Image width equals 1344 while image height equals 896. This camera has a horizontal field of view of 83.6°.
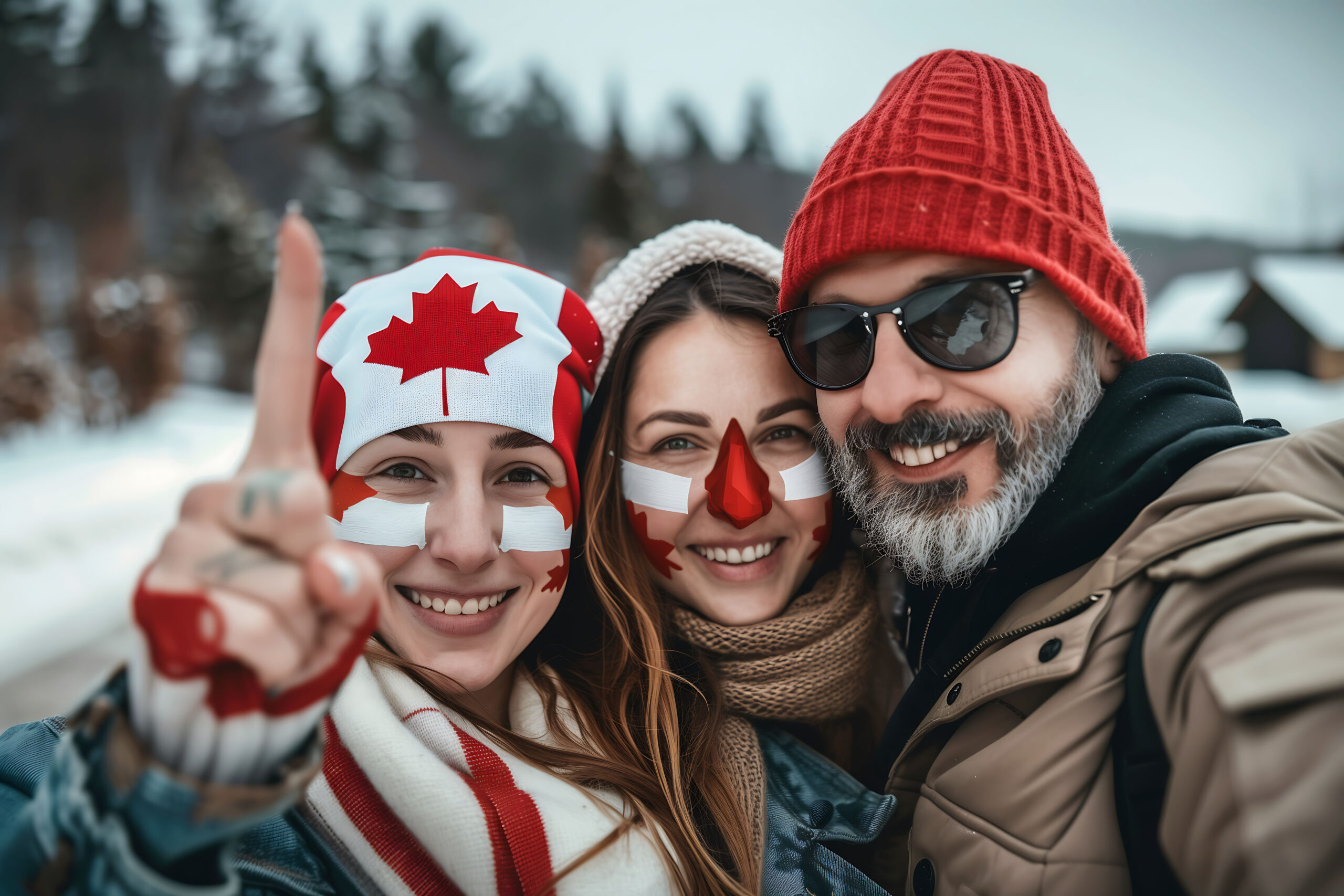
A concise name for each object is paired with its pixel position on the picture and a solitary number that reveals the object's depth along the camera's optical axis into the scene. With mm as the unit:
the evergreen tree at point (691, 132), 37312
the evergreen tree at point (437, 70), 40094
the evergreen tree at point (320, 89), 20266
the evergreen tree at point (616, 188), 22625
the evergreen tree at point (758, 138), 37938
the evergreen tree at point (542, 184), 37688
